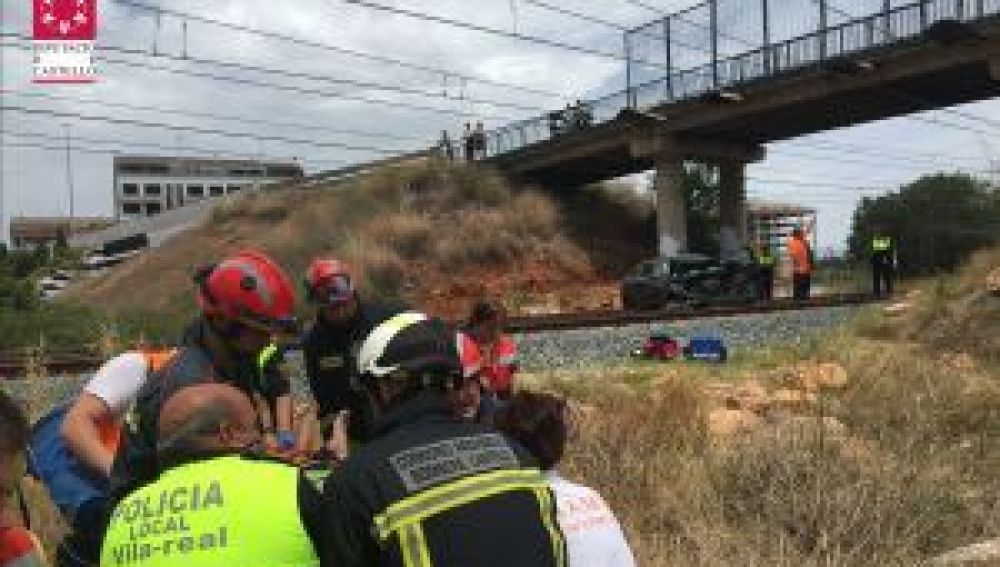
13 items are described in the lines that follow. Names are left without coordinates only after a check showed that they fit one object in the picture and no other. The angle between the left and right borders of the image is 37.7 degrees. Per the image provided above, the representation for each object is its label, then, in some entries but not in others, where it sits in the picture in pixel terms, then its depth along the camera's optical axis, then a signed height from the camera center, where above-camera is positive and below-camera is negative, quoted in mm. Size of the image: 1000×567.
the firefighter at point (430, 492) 2961 -438
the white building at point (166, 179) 133875 +9599
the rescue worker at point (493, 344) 7613 -336
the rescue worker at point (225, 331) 4148 -147
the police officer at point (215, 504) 3014 -467
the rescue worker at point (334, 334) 6328 -234
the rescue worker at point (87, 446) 4457 -516
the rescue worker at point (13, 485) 3186 -447
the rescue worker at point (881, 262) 29217 +310
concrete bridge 39781 +5428
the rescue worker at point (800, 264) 30438 +297
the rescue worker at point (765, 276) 34844 +53
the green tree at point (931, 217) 57125 +2708
